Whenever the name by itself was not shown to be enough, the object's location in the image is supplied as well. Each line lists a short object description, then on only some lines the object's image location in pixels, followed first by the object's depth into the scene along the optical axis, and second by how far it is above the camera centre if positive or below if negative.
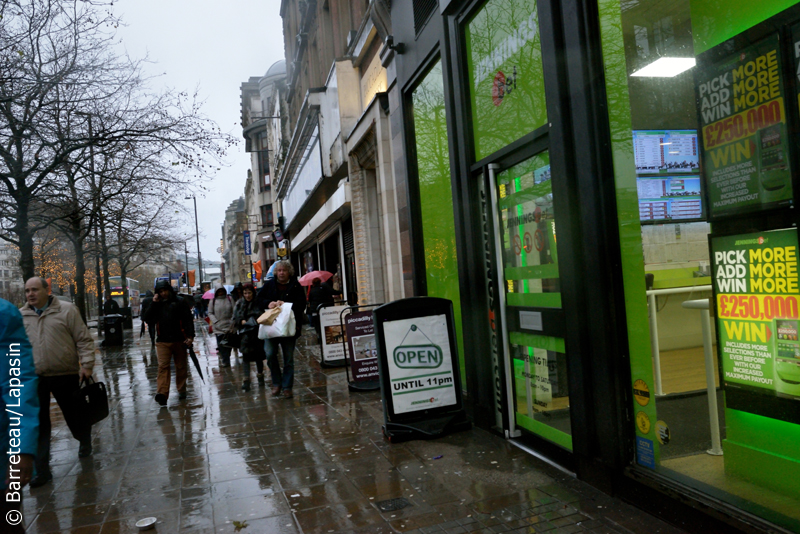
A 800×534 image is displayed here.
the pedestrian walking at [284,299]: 9.41 -0.11
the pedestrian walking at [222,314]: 13.79 -0.39
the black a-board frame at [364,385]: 9.41 -1.46
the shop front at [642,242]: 3.44 +0.14
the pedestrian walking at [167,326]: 9.49 -0.39
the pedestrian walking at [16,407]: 2.66 -0.39
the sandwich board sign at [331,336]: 12.03 -0.92
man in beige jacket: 6.16 -0.40
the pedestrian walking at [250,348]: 10.70 -0.91
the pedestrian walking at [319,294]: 16.48 -0.15
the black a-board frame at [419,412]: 6.29 -1.26
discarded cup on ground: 4.48 -1.53
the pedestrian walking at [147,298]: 17.15 +0.10
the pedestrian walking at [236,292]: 16.02 +0.06
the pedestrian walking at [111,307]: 25.12 -0.07
